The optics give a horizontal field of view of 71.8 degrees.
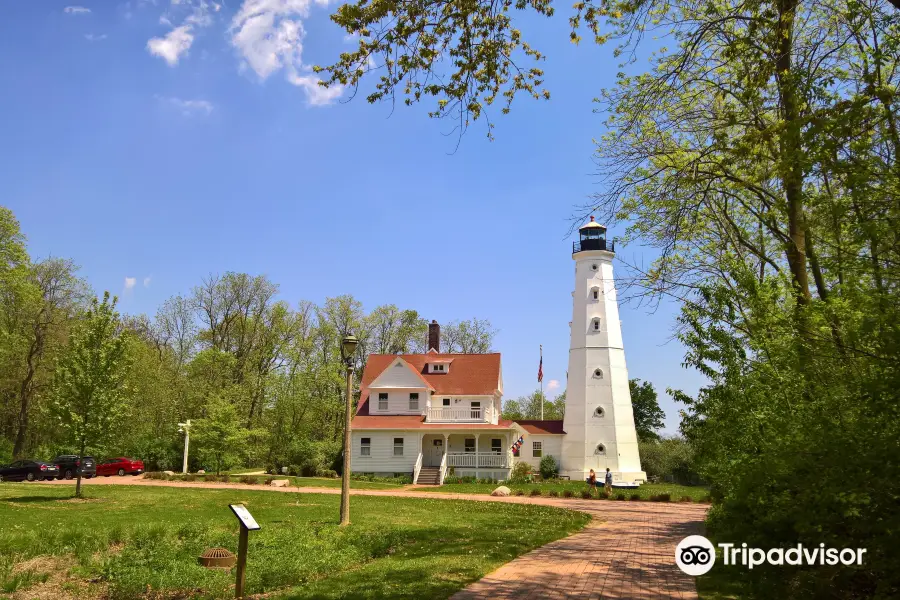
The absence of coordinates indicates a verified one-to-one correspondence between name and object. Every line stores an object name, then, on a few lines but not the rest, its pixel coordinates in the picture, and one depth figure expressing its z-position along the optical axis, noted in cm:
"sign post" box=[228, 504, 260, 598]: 747
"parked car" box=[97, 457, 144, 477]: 3600
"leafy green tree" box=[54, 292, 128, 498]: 1962
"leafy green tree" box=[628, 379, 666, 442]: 5181
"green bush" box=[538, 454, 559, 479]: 3859
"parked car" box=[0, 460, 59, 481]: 3078
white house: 3722
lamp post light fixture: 1407
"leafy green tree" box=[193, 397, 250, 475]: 3184
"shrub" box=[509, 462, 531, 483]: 3597
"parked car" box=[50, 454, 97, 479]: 3191
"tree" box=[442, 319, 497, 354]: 5844
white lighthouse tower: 3759
